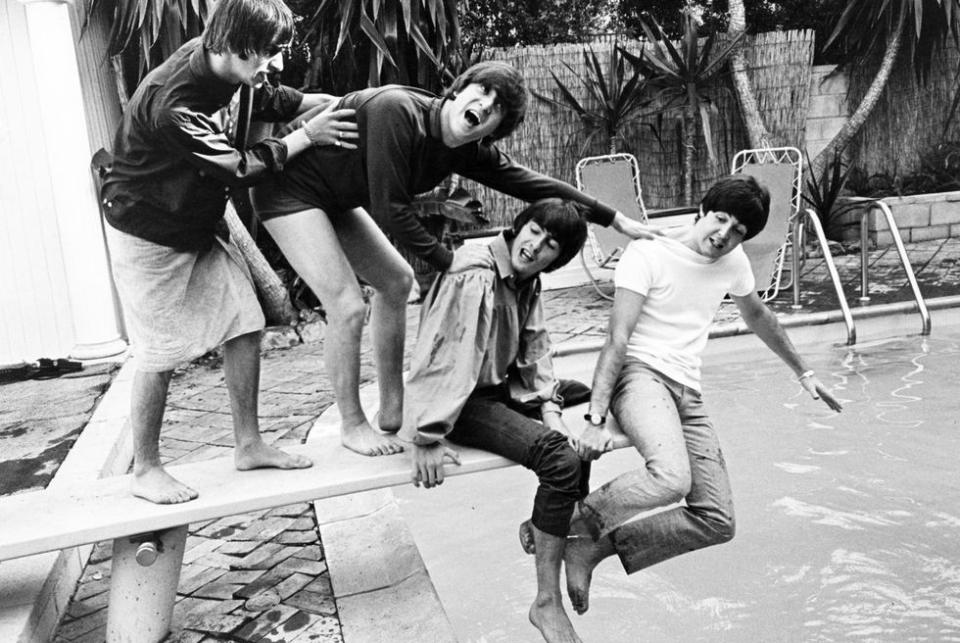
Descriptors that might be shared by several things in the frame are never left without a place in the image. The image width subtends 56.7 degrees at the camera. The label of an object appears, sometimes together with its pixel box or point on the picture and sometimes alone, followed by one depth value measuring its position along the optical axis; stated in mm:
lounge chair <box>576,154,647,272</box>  6848
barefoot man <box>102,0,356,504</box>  2266
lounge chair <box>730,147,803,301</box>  5988
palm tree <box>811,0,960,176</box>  8695
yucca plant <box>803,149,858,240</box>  7559
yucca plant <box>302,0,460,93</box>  6500
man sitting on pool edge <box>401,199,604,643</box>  2414
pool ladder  5273
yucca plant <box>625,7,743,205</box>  8258
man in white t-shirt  2516
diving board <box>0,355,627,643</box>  2322
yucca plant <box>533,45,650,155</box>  8289
